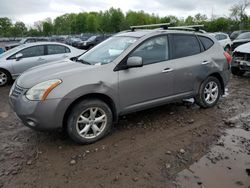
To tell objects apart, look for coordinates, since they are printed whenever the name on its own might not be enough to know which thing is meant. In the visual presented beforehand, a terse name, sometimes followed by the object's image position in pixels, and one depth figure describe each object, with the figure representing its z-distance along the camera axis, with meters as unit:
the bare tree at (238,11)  40.57
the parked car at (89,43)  17.61
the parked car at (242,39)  10.40
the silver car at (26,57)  6.46
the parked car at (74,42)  19.01
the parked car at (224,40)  13.69
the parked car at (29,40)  14.57
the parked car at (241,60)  6.30
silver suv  2.74
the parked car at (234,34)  16.84
